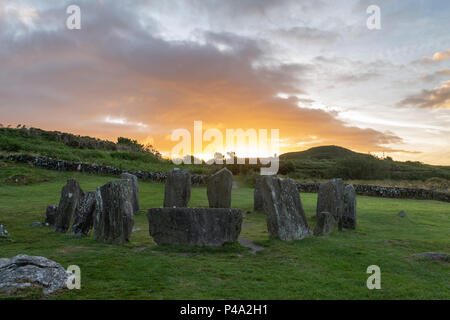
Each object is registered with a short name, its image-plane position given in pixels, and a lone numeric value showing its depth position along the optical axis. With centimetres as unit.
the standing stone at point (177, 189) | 1733
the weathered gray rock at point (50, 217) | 1355
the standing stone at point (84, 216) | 1131
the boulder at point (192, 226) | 1005
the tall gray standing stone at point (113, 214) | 1035
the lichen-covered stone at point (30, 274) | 615
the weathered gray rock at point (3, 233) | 1106
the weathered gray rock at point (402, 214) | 1767
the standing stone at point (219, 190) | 1566
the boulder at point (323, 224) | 1242
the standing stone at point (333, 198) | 1438
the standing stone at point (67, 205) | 1227
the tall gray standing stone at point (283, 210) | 1100
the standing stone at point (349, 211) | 1434
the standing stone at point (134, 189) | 1778
